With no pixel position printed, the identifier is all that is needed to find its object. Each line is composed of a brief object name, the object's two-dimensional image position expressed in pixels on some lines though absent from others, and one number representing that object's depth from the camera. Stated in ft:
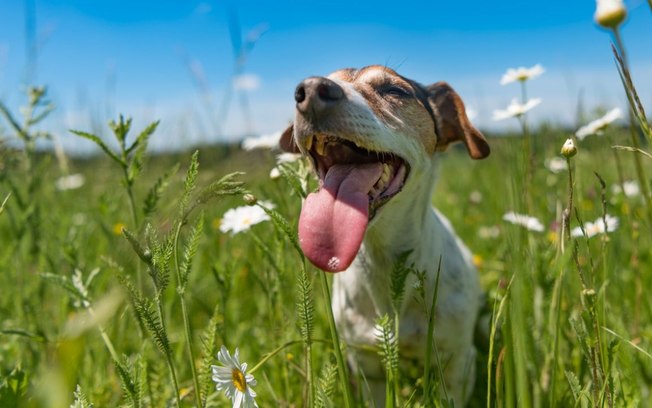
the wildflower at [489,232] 3.60
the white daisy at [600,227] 1.97
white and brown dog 1.68
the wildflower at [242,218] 1.86
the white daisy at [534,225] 1.48
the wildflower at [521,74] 2.20
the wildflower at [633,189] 3.39
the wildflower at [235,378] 1.40
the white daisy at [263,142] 2.41
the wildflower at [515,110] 2.03
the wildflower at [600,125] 1.93
